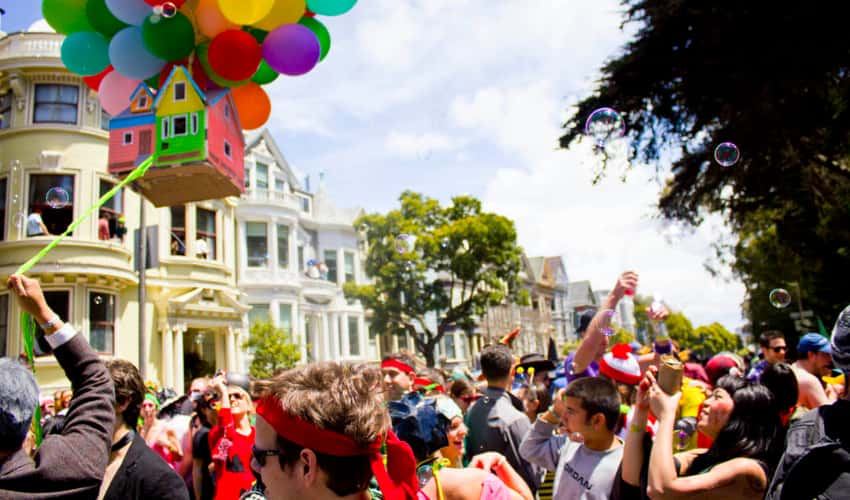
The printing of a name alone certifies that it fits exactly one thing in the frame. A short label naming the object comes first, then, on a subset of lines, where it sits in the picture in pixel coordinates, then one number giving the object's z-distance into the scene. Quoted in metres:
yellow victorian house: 18.77
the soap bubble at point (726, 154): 9.02
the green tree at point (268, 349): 24.44
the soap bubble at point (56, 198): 6.71
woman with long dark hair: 2.71
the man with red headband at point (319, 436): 1.81
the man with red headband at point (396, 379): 4.47
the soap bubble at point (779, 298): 8.50
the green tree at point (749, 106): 9.34
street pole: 13.09
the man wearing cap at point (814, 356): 5.64
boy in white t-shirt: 3.39
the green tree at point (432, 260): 30.83
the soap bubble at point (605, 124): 9.94
